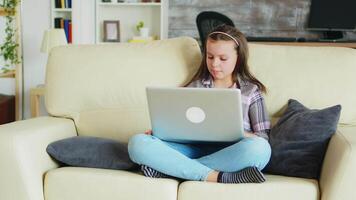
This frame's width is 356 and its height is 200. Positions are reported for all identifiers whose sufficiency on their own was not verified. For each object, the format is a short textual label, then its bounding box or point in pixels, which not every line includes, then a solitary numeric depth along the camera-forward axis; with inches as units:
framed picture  156.9
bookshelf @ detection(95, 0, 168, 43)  155.3
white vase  151.9
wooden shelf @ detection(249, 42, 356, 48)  143.5
